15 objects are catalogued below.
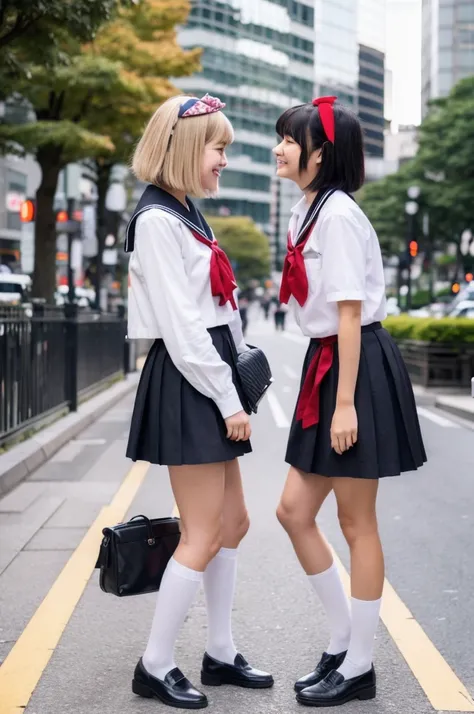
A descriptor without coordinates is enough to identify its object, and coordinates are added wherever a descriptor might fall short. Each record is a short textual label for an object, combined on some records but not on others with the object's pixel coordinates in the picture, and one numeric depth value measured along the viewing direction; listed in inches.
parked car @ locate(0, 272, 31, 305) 1138.2
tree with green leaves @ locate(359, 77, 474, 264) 2452.0
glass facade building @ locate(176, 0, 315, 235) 4803.2
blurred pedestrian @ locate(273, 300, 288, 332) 2367.5
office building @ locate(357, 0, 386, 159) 6643.7
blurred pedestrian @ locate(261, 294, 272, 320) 3444.9
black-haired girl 149.1
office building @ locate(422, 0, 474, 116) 5310.0
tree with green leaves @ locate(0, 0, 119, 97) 450.6
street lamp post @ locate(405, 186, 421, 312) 1357.0
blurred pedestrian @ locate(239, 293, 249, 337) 1806.1
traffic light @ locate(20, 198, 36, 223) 832.9
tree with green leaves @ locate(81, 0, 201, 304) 1087.0
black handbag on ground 156.2
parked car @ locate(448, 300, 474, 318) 1449.3
